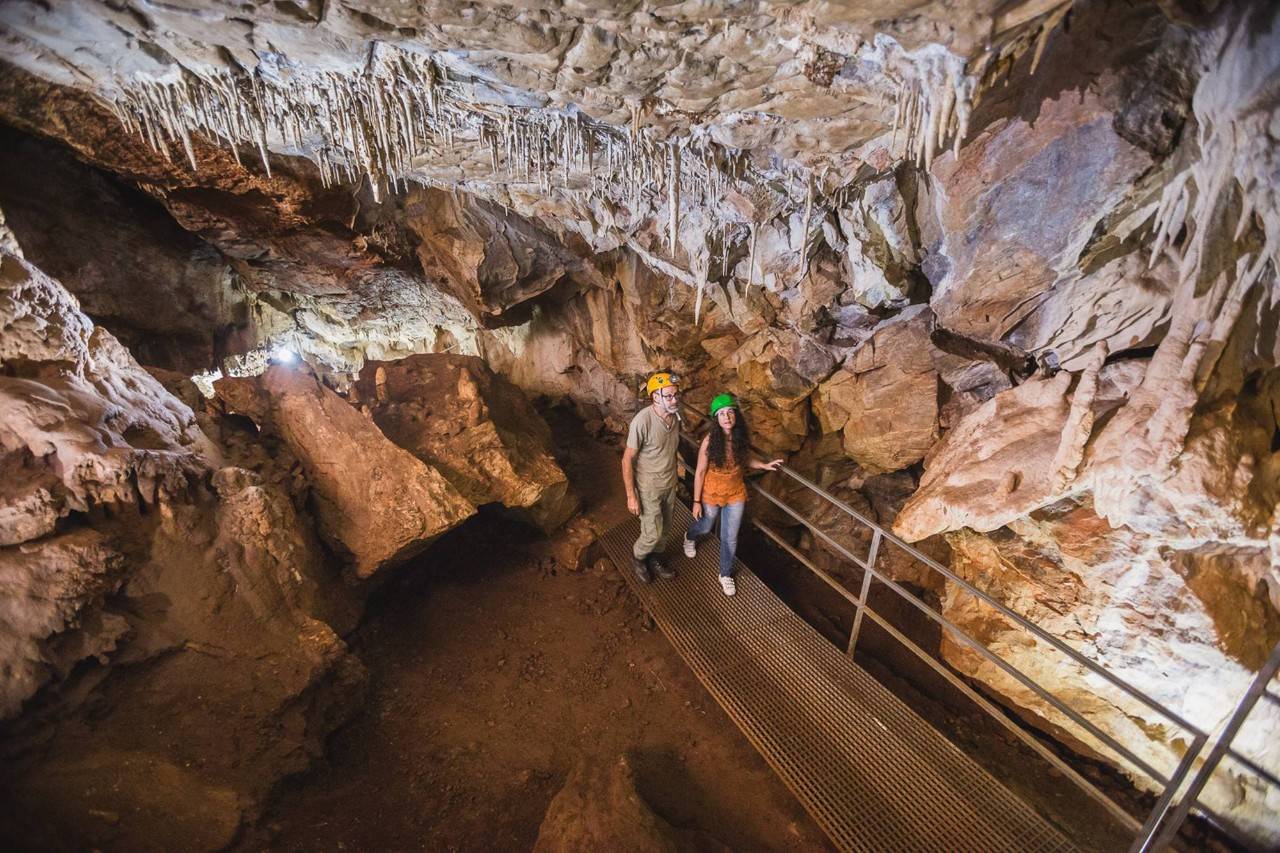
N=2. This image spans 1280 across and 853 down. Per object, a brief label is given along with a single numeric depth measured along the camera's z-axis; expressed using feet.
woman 13.85
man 13.97
